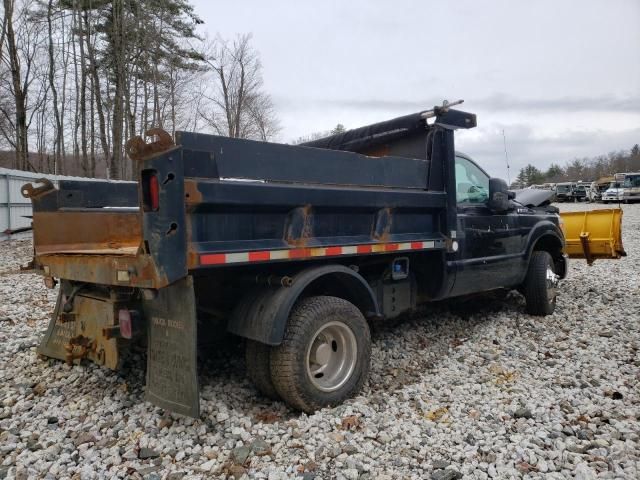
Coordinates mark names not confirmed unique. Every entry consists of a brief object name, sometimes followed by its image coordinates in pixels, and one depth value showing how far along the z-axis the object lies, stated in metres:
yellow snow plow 7.52
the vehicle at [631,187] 40.78
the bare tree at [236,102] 28.12
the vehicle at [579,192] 48.25
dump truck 3.07
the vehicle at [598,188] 45.32
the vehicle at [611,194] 40.46
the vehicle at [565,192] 48.44
